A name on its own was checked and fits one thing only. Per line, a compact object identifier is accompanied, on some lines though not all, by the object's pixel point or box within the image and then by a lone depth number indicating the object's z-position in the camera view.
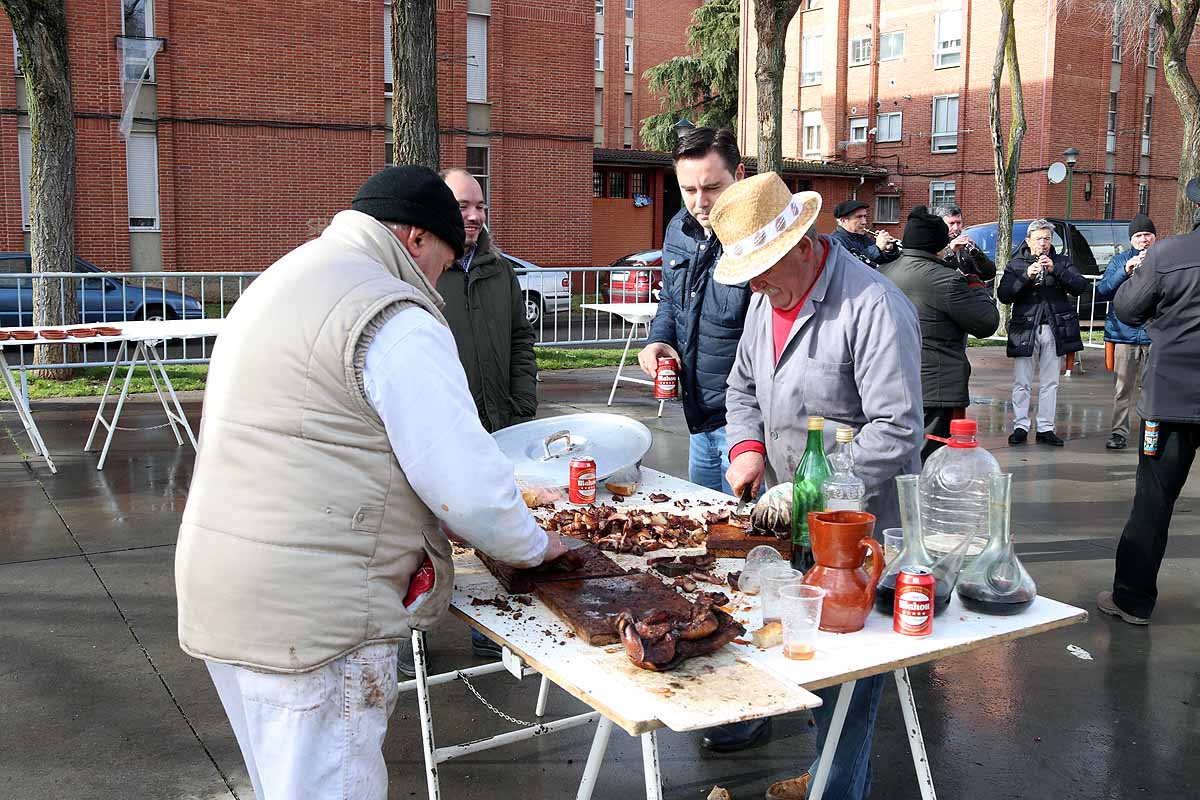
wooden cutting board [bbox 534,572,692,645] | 2.38
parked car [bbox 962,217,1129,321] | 22.36
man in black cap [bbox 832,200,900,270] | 10.10
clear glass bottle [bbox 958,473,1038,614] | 2.57
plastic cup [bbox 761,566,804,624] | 2.41
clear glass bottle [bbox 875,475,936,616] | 2.56
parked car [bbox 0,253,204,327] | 15.41
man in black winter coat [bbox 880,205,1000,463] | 6.71
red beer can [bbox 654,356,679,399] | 4.42
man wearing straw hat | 3.06
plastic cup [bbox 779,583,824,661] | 2.32
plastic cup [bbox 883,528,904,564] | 2.70
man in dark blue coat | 4.31
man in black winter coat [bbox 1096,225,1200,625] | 5.04
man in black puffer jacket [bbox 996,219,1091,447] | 10.02
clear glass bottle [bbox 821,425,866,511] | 2.75
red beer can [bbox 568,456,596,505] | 3.58
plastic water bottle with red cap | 2.66
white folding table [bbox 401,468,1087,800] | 2.07
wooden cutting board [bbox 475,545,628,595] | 2.71
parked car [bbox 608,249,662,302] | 17.20
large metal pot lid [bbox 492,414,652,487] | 3.85
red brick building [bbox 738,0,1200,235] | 35.22
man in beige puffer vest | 2.19
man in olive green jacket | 4.57
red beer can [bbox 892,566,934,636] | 2.41
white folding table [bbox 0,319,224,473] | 8.20
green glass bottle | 2.86
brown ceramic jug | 2.43
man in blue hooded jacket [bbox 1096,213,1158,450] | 9.62
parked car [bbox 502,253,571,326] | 19.27
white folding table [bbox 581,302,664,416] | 11.78
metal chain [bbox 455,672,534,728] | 4.19
